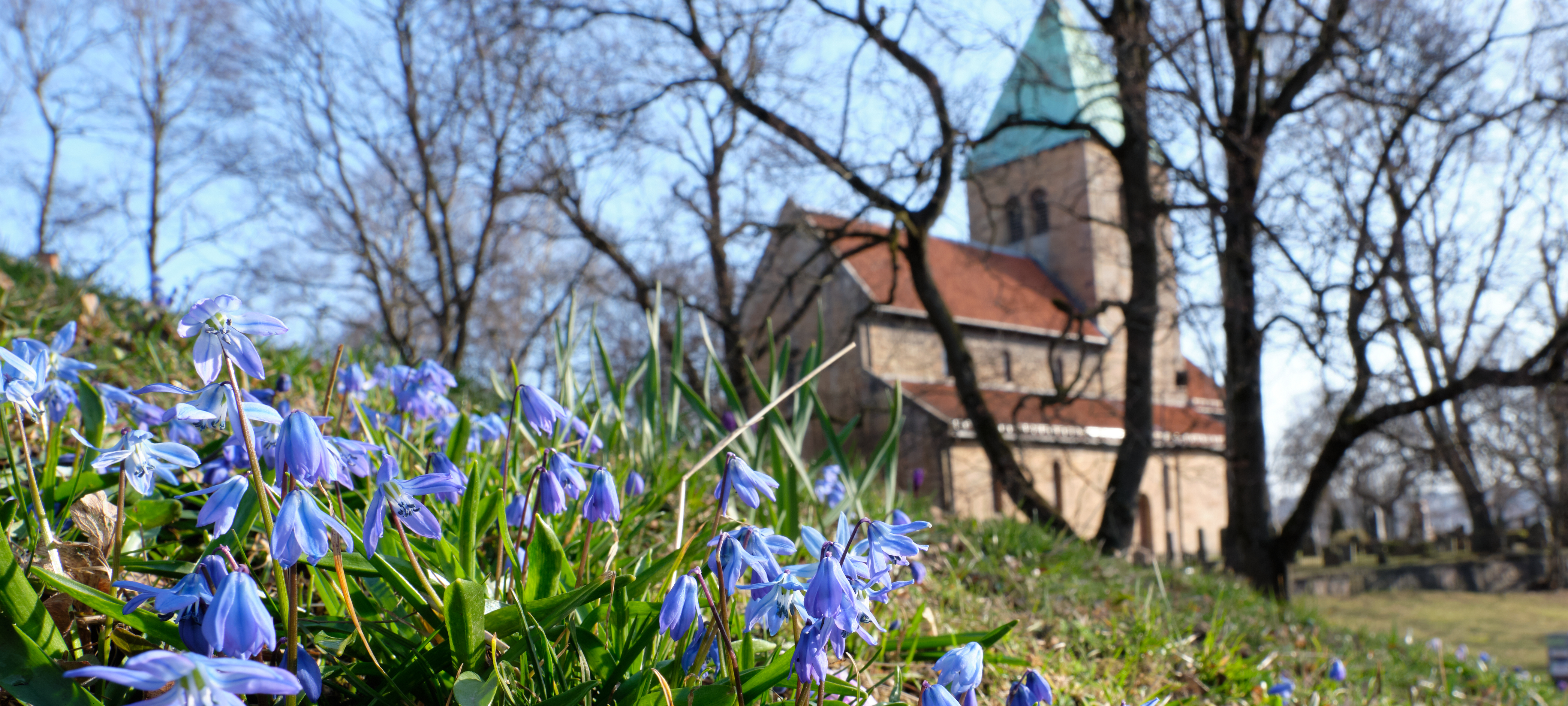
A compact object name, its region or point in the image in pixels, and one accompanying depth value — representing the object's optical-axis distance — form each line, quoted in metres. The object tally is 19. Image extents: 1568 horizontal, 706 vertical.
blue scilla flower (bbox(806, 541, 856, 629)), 0.34
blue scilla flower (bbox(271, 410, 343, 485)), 0.32
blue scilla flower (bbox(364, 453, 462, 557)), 0.37
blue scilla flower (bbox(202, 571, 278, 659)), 0.29
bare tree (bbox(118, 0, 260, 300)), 14.94
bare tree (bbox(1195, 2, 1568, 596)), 7.12
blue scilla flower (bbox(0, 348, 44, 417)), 0.38
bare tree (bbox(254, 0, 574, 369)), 10.16
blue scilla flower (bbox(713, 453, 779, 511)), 0.40
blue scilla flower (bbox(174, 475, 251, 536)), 0.34
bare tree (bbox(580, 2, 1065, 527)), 7.72
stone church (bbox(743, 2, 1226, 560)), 8.52
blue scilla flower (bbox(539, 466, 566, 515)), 0.42
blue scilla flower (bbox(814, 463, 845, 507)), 2.38
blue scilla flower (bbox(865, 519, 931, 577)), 0.37
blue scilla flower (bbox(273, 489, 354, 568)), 0.31
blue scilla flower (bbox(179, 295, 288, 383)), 0.32
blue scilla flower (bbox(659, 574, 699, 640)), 0.36
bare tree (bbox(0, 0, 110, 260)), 15.01
